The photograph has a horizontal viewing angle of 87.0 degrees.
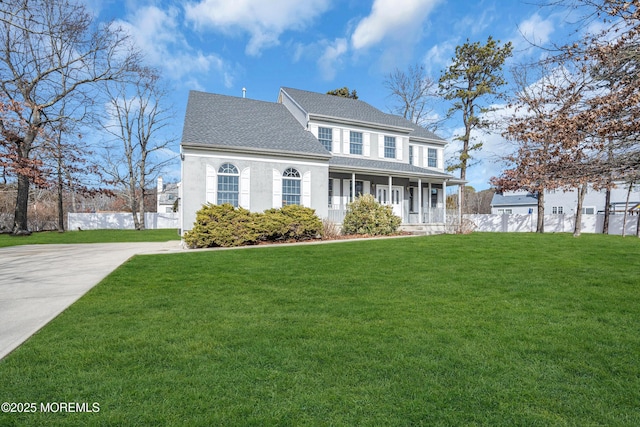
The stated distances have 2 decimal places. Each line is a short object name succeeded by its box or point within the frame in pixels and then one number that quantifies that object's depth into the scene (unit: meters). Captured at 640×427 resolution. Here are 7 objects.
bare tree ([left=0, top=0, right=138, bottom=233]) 17.64
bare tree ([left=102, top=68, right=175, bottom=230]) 29.47
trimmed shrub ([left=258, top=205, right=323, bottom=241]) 13.33
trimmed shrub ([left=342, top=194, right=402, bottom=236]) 15.42
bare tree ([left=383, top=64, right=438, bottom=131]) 30.25
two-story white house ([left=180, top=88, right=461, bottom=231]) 14.45
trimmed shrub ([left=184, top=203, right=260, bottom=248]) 12.33
